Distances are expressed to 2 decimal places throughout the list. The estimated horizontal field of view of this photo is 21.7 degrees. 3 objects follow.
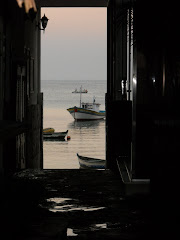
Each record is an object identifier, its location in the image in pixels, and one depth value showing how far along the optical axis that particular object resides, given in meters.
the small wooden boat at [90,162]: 23.20
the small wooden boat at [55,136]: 38.30
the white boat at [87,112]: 56.72
